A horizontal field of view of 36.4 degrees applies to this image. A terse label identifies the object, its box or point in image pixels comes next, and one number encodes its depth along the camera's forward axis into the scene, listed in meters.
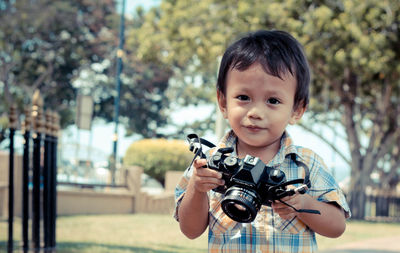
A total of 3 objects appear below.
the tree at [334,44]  14.88
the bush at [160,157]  18.27
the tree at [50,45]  26.73
